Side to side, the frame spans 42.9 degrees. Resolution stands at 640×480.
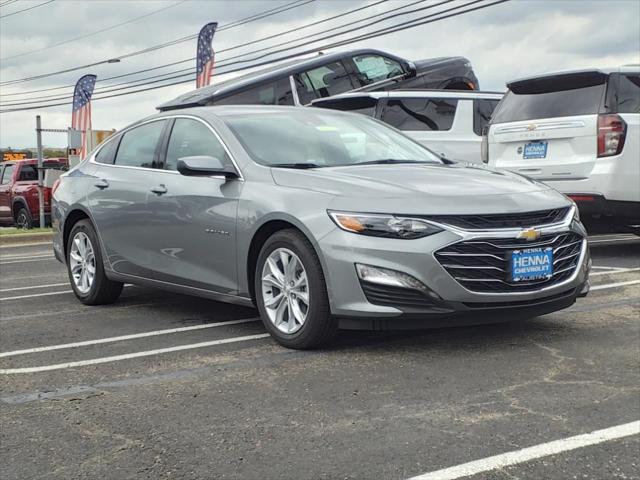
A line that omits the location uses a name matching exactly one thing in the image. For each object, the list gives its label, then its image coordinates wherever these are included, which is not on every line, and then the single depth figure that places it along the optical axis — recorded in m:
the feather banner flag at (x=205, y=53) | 27.91
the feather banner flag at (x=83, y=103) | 26.58
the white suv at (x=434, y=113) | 11.12
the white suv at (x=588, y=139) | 8.02
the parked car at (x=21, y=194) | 18.11
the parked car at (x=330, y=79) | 13.16
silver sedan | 4.48
